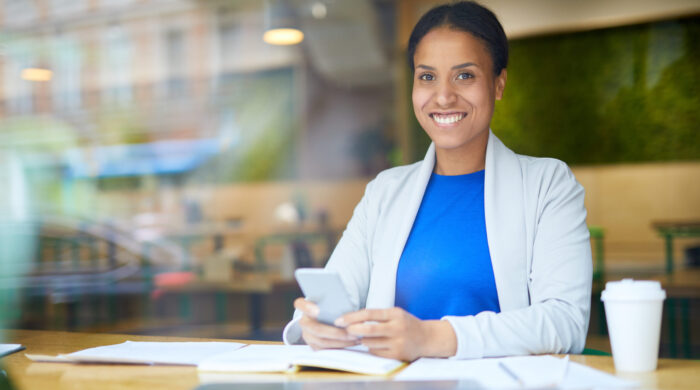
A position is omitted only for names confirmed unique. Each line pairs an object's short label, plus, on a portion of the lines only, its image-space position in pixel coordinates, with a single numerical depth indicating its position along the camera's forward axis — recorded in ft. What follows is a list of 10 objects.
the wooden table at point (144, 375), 2.77
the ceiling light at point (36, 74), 29.04
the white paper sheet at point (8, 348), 3.85
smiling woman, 3.73
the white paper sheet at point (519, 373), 2.59
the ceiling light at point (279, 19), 25.66
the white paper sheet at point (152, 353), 3.28
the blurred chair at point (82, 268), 18.17
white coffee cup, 2.83
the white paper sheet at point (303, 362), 2.93
